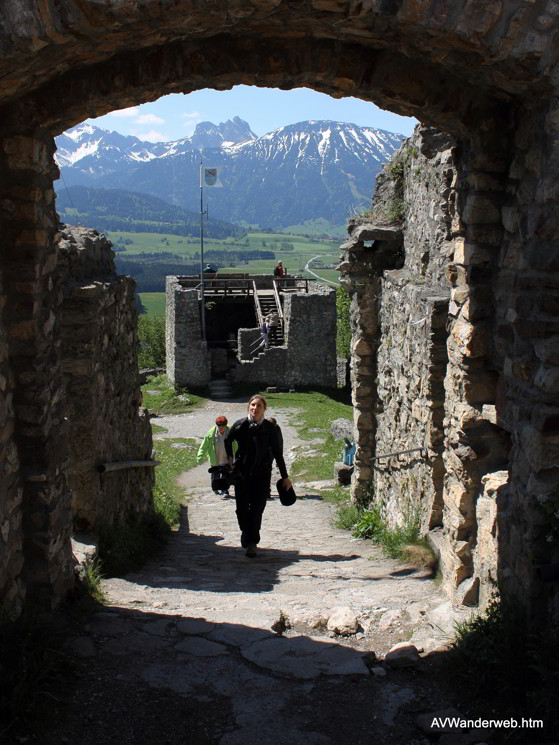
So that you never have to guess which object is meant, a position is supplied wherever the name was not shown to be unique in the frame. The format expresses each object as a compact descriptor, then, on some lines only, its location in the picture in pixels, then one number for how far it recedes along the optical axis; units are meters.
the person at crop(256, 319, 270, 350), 26.86
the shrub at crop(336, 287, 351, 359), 36.41
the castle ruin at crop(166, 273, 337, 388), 26.00
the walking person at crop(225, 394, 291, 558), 7.31
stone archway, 3.59
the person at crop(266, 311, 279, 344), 27.86
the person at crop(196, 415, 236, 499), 10.86
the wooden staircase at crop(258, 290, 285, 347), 27.83
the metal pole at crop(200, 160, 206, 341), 26.98
